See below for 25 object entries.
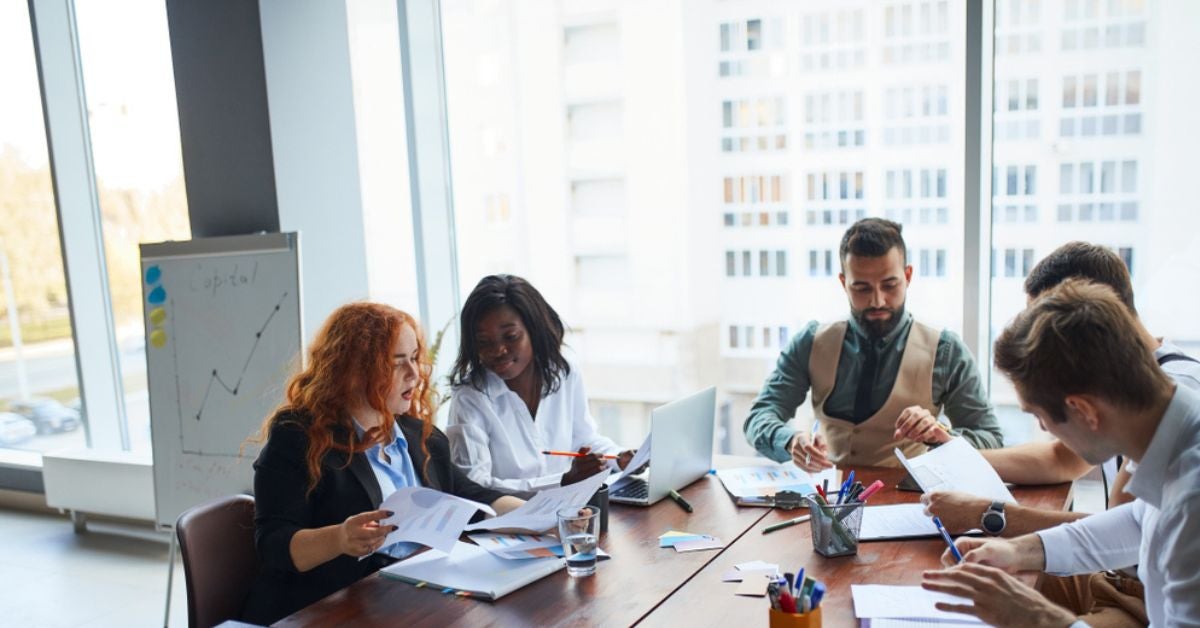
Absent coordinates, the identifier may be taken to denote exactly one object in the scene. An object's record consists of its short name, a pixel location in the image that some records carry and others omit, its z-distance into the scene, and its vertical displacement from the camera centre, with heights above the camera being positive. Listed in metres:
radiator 4.37 -1.28
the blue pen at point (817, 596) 1.31 -0.59
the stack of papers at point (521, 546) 1.81 -0.71
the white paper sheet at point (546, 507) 1.78 -0.61
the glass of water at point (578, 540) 1.74 -0.66
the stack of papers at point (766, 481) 2.19 -0.73
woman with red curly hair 1.81 -0.54
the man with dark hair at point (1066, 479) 1.79 -0.67
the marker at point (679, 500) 2.14 -0.73
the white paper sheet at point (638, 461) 2.12 -0.62
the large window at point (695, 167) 3.35 +0.14
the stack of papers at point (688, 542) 1.87 -0.72
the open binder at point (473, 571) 1.67 -0.71
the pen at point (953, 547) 1.61 -0.65
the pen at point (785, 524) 1.95 -0.73
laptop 2.11 -0.62
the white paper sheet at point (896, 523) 1.85 -0.71
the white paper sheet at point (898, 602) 1.45 -0.69
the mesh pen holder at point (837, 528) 1.76 -0.66
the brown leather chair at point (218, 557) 1.87 -0.73
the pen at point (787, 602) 1.31 -0.60
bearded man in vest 2.58 -0.55
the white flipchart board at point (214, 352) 3.26 -0.49
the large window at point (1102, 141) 2.93 +0.13
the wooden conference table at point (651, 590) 1.54 -0.71
